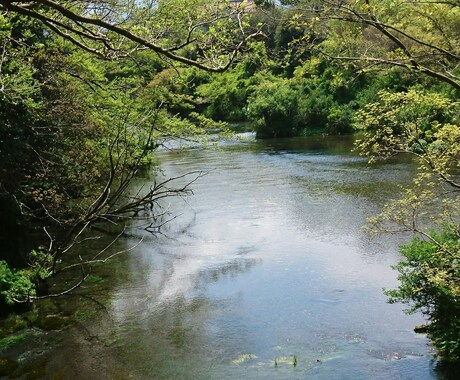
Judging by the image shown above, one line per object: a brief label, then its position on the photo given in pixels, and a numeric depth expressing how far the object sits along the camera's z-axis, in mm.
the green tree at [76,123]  8086
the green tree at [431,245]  5648
